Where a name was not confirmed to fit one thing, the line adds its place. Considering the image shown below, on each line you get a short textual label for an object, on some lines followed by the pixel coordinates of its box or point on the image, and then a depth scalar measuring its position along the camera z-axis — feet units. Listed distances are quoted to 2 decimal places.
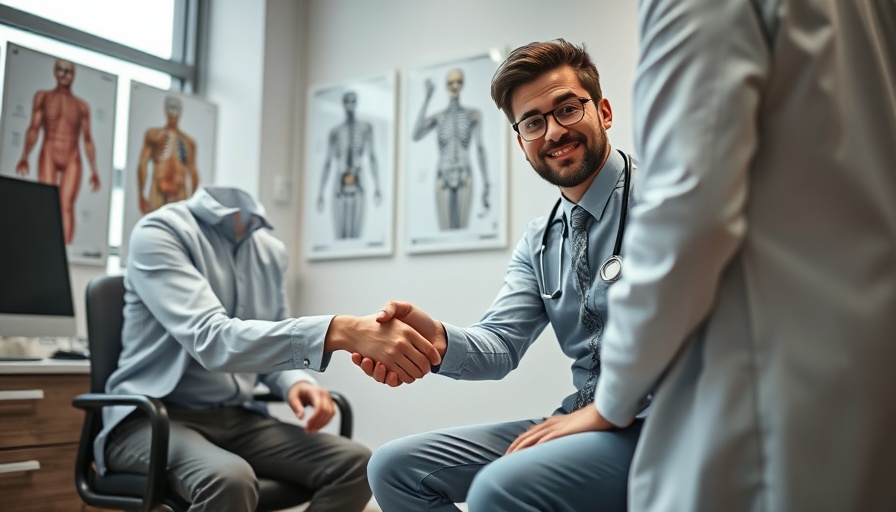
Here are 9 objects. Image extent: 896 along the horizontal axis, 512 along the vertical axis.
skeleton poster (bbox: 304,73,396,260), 12.28
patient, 5.98
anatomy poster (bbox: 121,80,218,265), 11.87
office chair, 5.90
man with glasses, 5.32
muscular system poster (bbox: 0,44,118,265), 10.52
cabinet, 7.27
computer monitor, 8.10
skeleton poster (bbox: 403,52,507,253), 11.15
